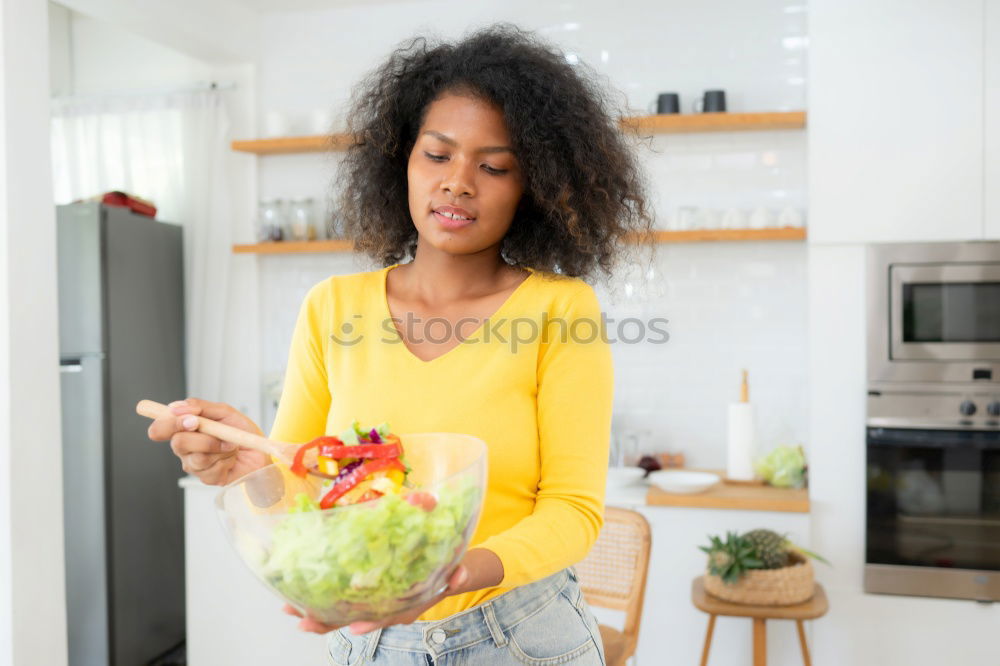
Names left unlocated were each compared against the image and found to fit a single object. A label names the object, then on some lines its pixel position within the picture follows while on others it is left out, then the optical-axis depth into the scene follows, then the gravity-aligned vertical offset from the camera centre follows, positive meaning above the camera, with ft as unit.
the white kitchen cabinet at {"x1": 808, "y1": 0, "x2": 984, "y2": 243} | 9.17 +1.93
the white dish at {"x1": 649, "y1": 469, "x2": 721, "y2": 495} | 9.74 -1.94
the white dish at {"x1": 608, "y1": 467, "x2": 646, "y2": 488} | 10.33 -1.94
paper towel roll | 10.03 -1.52
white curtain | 12.56 +2.16
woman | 3.76 -0.09
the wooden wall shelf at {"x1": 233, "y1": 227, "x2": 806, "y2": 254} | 10.59 +0.88
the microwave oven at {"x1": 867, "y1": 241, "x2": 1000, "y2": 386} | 9.18 -0.07
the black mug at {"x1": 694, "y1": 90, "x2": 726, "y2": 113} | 10.98 +2.55
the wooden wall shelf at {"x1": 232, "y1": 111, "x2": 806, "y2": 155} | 10.59 +2.26
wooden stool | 8.24 -2.82
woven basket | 8.35 -2.62
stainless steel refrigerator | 11.13 -1.50
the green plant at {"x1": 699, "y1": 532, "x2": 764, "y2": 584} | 8.39 -2.37
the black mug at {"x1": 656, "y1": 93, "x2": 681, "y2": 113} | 11.09 +2.55
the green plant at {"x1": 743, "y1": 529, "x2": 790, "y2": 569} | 8.47 -2.29
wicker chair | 7.66 -2.24
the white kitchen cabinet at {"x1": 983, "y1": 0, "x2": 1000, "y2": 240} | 9.11 +1.75
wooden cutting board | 9.37 -2.03
